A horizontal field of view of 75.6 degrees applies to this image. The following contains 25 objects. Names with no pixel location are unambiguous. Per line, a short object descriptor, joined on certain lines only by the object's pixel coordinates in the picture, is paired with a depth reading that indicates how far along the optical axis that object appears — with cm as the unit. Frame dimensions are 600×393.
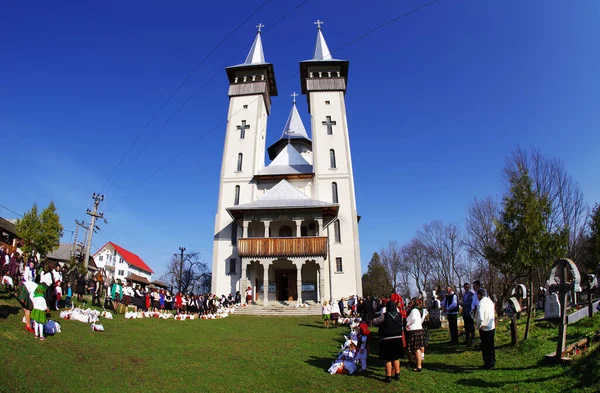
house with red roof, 8069
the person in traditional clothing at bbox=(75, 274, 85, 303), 2028
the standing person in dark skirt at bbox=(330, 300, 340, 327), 1936
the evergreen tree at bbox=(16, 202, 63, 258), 3472
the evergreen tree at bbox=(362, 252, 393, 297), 6406
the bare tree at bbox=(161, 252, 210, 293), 6694
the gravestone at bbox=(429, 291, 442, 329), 1533
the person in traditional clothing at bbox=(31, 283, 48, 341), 1027
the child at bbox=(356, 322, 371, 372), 884
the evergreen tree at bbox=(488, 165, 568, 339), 1164
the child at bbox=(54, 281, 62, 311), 1553
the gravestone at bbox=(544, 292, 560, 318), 1206
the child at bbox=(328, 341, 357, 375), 862
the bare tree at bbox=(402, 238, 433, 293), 5625
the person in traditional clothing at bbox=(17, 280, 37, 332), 1085
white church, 3241
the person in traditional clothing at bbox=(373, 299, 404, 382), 786
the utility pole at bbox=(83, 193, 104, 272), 3166
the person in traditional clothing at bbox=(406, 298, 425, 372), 858
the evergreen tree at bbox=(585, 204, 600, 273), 2170
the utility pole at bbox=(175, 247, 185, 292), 5914
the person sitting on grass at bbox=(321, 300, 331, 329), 1914
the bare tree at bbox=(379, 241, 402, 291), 6384
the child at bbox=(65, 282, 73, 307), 1765
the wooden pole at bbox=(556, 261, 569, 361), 771
